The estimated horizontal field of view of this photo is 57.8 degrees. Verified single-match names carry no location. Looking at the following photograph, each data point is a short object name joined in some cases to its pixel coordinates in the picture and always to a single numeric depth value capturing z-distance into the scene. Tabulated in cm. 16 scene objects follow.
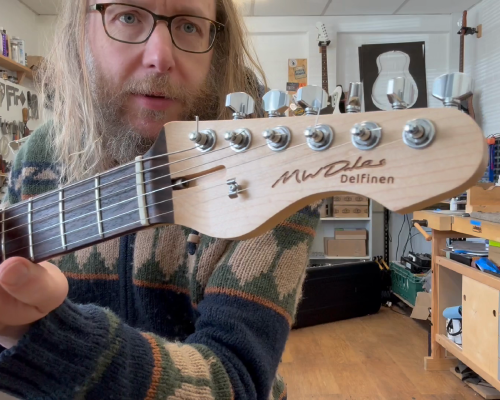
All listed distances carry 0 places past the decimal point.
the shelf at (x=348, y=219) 345
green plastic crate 287
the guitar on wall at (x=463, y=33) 317
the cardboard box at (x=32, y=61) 304
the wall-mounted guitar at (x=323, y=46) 348
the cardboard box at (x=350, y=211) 344
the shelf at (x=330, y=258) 343
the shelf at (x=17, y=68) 267
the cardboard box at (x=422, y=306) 271
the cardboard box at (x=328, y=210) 349
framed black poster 353
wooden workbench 169
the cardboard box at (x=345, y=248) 345
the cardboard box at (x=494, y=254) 175
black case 288
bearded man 48
